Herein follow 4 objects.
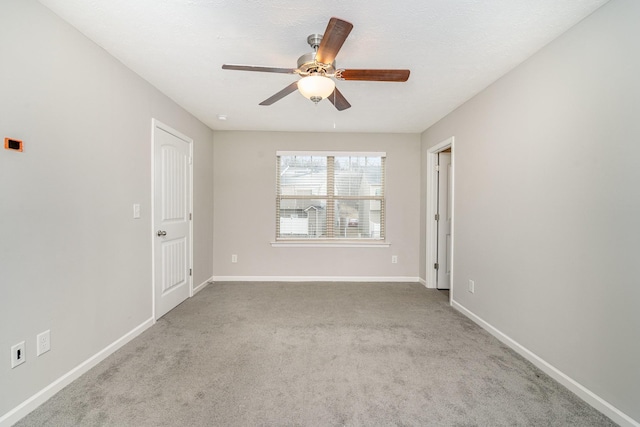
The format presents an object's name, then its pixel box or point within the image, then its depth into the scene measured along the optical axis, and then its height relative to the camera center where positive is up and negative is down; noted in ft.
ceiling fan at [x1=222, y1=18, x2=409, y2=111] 5.64 +3.10
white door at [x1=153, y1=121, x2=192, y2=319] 9.32 -0.39
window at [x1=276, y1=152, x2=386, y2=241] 14.60 +0.65
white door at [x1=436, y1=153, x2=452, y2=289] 13.23 -0.58
